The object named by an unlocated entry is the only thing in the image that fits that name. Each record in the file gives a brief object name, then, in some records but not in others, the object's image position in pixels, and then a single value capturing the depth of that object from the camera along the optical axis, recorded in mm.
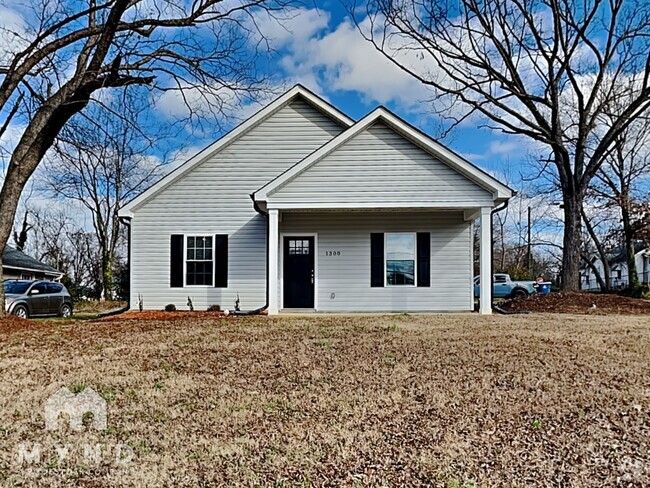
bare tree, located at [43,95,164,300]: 30797
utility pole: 40778
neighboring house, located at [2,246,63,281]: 25922
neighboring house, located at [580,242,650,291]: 45500
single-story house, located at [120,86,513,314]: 14250
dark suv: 15898
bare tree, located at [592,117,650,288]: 26906
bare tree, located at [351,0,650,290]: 18734
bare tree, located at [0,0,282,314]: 11688
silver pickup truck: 25438
